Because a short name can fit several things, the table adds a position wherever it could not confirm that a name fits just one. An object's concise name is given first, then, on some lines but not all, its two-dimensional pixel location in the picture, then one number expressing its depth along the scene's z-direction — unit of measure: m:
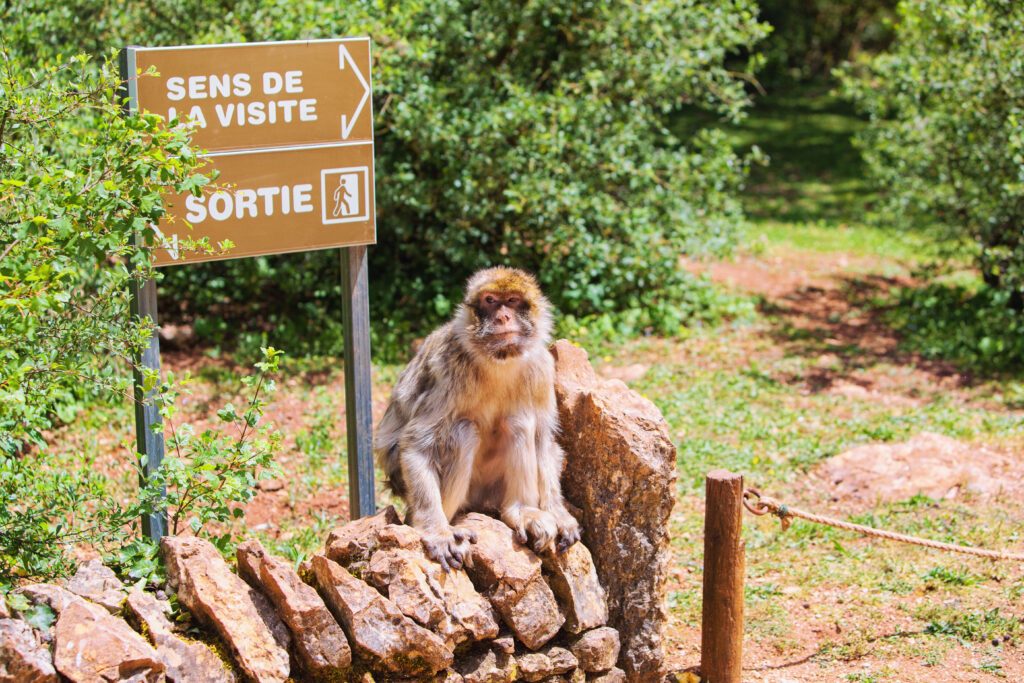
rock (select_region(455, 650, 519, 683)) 4.18
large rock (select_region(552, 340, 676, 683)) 4.62
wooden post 4.59
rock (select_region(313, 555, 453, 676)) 3.92
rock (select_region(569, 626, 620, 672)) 4.48
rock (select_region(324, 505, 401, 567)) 4.22
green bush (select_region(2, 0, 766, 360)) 8.73
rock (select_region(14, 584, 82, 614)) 3.66
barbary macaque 4.55
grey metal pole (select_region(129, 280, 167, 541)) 4.41
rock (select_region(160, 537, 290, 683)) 3.77
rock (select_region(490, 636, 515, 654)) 4.24
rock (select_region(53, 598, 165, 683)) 3.44
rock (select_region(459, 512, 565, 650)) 4.26
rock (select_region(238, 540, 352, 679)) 3.84
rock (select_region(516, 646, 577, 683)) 4.32
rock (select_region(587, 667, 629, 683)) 4.56
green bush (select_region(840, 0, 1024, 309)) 8.62
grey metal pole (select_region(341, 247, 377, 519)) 5.10
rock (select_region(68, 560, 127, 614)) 3.80
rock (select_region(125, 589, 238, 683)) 3.63
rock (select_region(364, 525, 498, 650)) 4.03
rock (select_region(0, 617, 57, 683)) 3.39
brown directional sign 4.39
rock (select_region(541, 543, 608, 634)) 4.46
